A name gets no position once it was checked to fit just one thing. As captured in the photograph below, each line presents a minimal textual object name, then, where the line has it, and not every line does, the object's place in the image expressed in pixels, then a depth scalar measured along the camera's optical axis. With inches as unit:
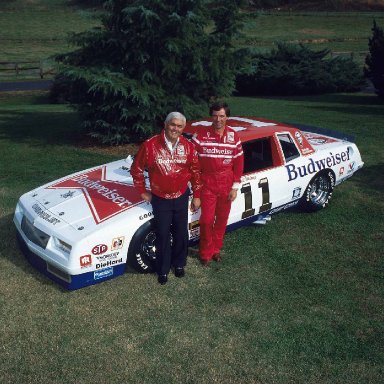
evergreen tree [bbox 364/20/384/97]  698.7
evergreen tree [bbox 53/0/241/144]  395.2
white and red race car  197.9
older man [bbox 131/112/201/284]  195.0
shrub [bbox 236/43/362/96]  792.3
